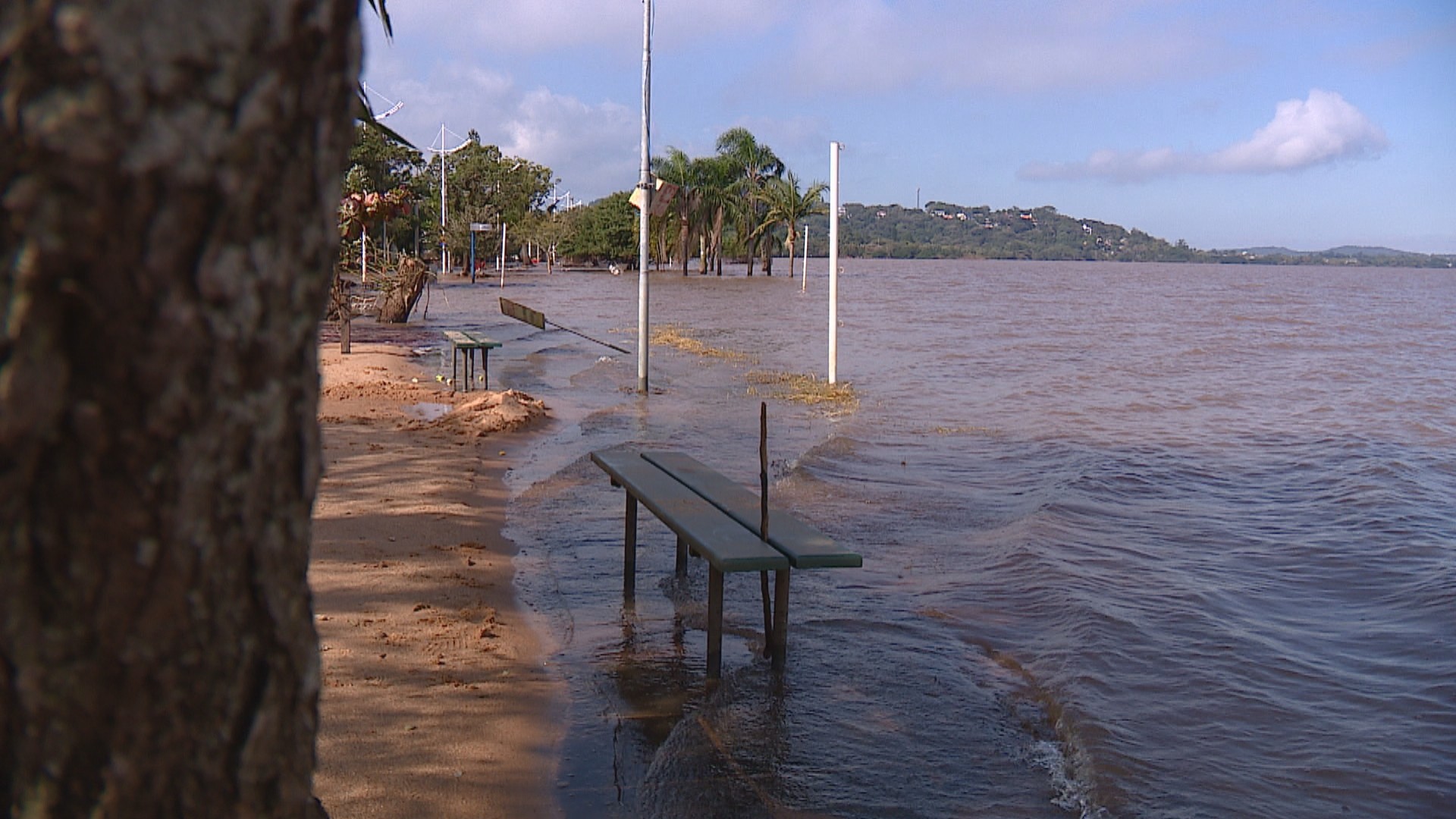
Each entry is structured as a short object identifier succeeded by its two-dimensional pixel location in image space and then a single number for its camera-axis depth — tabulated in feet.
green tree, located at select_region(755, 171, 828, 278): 237.66
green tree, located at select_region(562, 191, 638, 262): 286.46
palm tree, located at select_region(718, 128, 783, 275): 252.83
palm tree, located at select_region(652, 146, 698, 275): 247.09
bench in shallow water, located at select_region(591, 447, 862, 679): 15.14
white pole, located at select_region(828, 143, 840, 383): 50.14
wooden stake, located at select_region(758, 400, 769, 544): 15.98
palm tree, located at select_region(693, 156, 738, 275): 251.80
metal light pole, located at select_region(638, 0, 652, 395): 43.60
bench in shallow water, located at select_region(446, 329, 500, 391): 44.52
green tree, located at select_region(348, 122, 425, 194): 172.45
